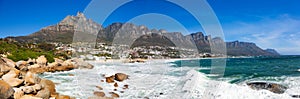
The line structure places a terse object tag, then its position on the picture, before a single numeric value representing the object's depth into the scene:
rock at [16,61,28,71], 18.63
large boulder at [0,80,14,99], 7.76
